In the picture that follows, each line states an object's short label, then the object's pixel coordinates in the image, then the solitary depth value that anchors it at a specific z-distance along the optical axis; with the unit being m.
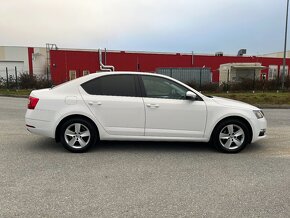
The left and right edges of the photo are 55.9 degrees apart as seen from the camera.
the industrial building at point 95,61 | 35.59
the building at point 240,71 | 28.41
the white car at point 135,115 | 5.31
